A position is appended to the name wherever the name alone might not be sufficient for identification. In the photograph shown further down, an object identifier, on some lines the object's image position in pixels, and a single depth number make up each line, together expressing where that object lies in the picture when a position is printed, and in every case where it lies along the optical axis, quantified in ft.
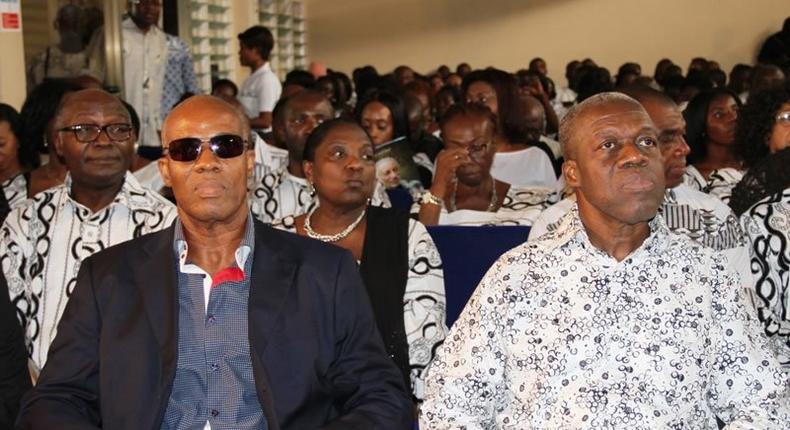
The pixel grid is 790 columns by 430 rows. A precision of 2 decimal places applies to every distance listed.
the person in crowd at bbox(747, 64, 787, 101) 24.97
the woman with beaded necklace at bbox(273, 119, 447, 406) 11.43
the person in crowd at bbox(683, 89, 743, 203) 16.58
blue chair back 11.85
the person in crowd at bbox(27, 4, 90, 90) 24.48
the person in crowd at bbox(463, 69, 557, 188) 19.39
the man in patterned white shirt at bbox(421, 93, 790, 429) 7.57
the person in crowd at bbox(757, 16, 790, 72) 55.67
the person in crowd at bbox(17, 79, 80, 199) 15.06
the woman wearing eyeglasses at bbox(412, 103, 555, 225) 14.83
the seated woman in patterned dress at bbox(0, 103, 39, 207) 15.98
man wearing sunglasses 7.76
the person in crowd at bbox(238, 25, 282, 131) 29.09
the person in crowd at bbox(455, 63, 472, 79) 49.71
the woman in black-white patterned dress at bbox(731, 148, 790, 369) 10.13
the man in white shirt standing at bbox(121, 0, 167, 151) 27.81
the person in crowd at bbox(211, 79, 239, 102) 29.55
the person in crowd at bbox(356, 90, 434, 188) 20.20
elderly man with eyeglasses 11.36
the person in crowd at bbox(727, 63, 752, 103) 32.04
